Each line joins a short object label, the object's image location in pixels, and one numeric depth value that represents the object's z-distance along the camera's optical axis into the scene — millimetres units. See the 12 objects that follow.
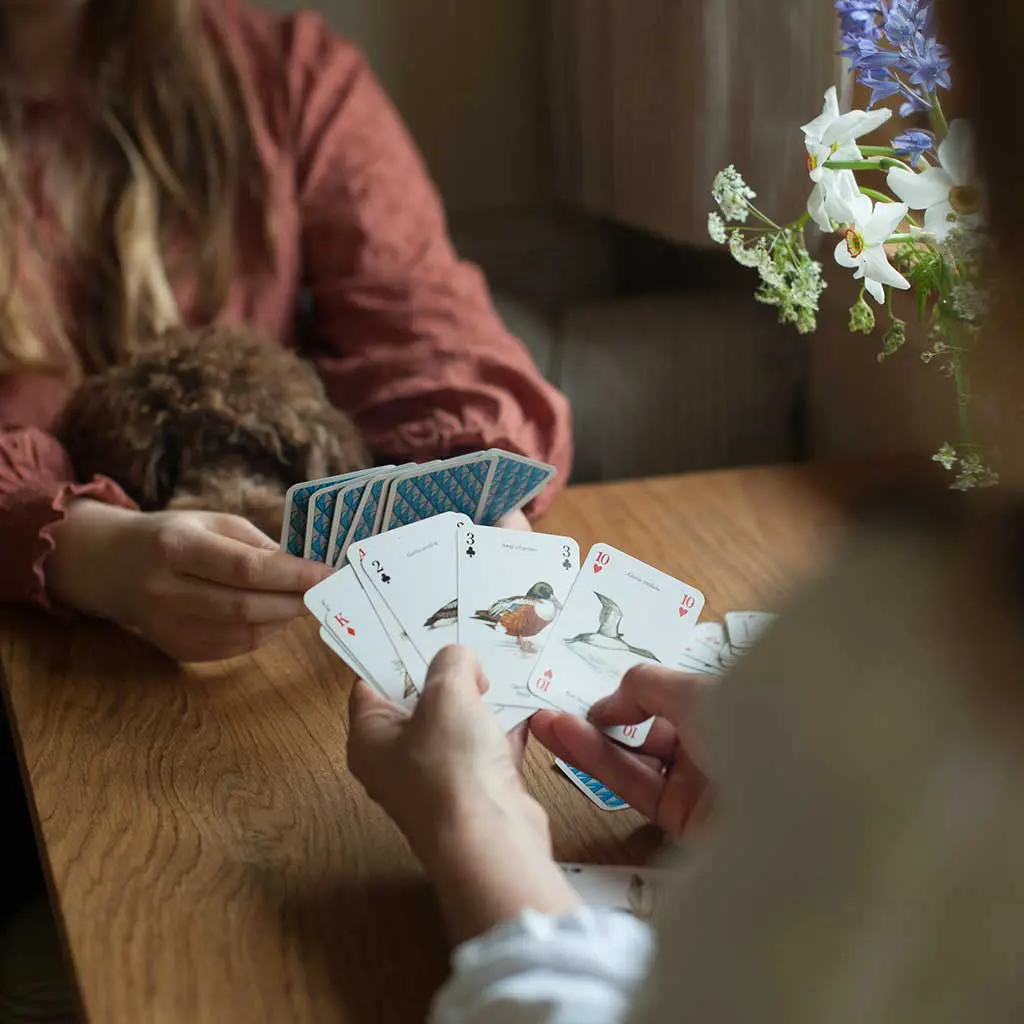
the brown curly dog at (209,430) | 1162
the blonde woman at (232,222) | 1404
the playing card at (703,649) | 847
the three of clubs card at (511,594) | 872
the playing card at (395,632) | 839
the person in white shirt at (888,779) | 461
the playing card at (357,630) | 836
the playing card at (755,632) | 531
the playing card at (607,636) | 874
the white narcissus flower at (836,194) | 913
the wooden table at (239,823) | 706
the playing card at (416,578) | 875
